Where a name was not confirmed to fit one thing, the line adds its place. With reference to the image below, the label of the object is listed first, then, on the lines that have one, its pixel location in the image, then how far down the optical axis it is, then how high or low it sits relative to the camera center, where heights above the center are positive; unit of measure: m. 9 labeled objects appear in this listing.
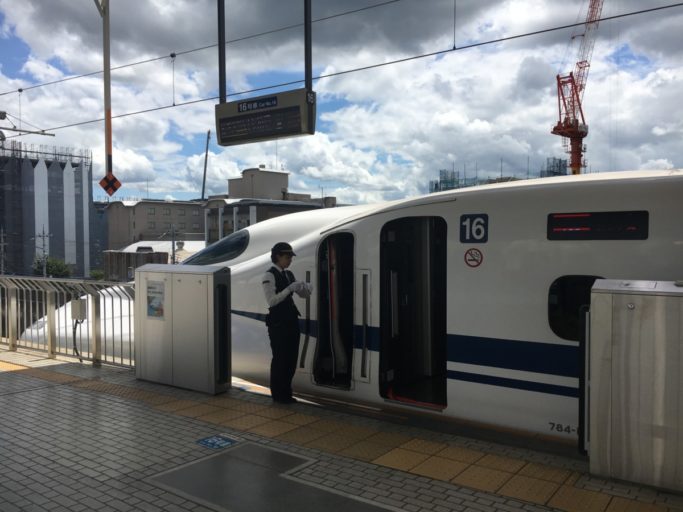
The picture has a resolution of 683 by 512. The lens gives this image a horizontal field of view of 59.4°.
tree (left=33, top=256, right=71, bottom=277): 75.00 -3.61
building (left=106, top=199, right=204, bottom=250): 85.31 +2.86
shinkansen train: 5.04 -0.54
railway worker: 6.56 -0.87
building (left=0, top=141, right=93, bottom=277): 79.94 +4.72
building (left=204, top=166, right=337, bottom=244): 61.03 +3.88
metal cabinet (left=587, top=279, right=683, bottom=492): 4.16 -1.03
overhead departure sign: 10.45 +2.22
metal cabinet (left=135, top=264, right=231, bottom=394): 7.17 -1.06
